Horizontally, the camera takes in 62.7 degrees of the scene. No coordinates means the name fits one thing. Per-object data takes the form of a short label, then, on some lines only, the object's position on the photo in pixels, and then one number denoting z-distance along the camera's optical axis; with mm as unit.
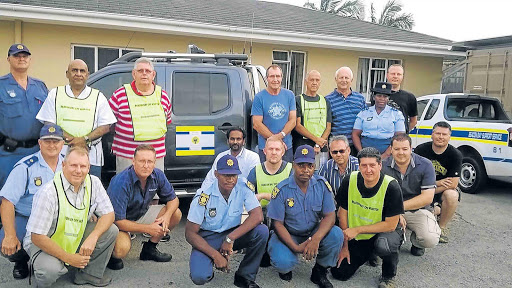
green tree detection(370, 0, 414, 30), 23562
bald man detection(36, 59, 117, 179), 3945
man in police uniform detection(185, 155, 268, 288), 3475
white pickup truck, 6645
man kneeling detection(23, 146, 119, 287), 3160
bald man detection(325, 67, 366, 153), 5152
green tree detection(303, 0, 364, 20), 21453
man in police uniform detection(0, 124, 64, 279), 3400
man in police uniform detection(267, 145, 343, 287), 3605
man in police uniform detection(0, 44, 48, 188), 4023
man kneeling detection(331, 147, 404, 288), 3637
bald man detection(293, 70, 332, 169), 4965
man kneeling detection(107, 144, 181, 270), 3703
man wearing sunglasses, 4203
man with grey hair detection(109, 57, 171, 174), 4172
